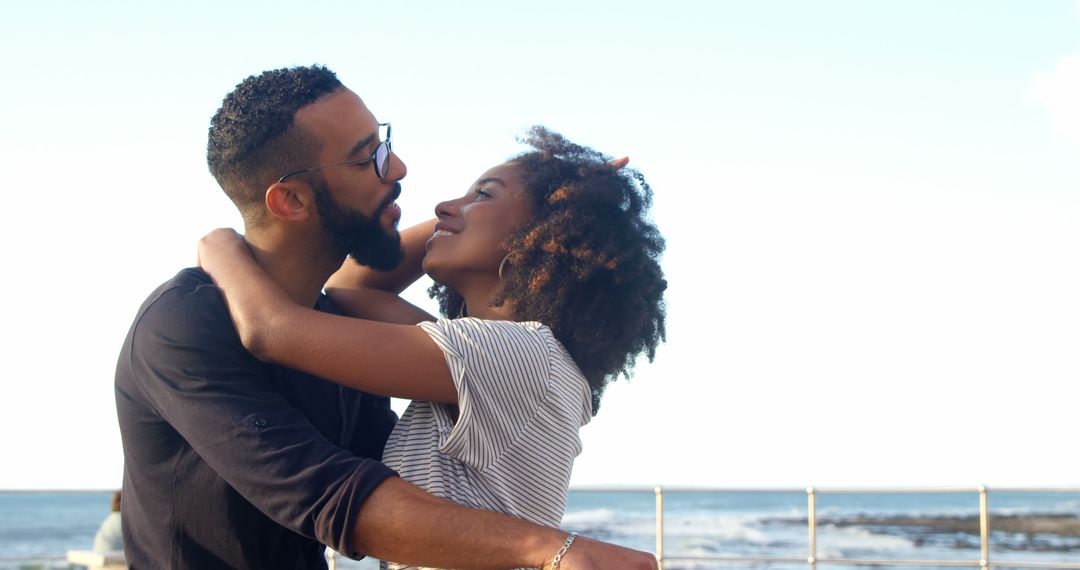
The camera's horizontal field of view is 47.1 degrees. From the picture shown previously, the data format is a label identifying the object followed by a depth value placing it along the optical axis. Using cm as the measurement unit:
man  221
